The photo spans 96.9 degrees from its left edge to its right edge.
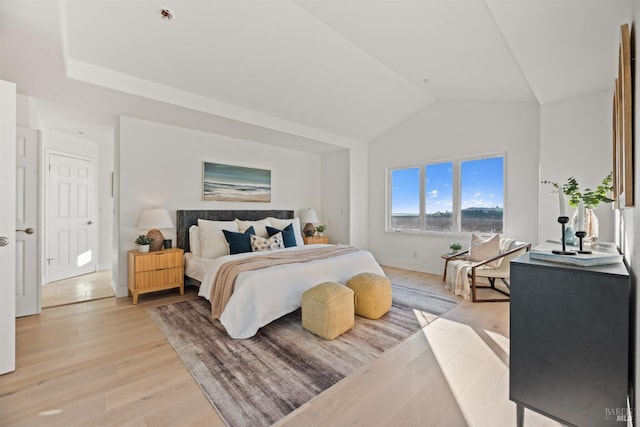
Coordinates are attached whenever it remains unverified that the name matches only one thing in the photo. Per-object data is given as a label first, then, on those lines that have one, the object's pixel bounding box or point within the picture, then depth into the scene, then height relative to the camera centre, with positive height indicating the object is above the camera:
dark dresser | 1.20 -0.58
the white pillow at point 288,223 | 4.88 -0.23
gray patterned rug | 1.78 -1.17
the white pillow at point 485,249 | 3.94 -0.50
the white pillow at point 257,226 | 4.48 -0.23
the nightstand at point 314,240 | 5.43 -0.54
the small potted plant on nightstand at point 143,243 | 3.73 -0.43
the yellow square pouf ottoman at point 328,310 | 2.55 -0.91
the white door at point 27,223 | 3.13 -0.15
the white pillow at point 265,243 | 4.00 -0.46
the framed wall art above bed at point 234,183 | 4.66 +0.49
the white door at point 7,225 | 1.97 -0.11
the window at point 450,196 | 4.49 +0.30
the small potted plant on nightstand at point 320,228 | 5.70 -0.32
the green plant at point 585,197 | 1.86 +0.11
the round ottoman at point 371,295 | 3.02 -0.89
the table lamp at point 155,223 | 3.73 -0.16
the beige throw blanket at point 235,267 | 2.87 -0.58
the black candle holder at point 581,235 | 1.53 -0.11
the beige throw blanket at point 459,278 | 3.71 -0.88
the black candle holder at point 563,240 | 1.49 -0.15
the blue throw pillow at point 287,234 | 4.44 -0.36
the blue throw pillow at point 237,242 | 3.88 -0.42
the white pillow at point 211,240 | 3.89 -0.40
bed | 2.65 -0.72
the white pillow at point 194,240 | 4.05 -0.42
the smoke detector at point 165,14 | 2.54 +1.79
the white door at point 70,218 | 4.68 -0.13
